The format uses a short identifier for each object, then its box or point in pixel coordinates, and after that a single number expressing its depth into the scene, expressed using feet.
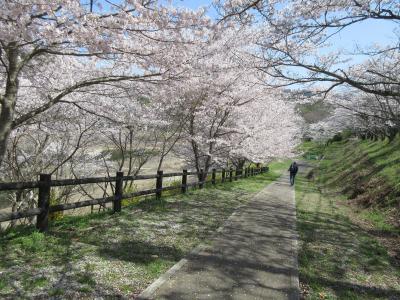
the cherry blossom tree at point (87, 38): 15.58
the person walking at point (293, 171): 86.52
